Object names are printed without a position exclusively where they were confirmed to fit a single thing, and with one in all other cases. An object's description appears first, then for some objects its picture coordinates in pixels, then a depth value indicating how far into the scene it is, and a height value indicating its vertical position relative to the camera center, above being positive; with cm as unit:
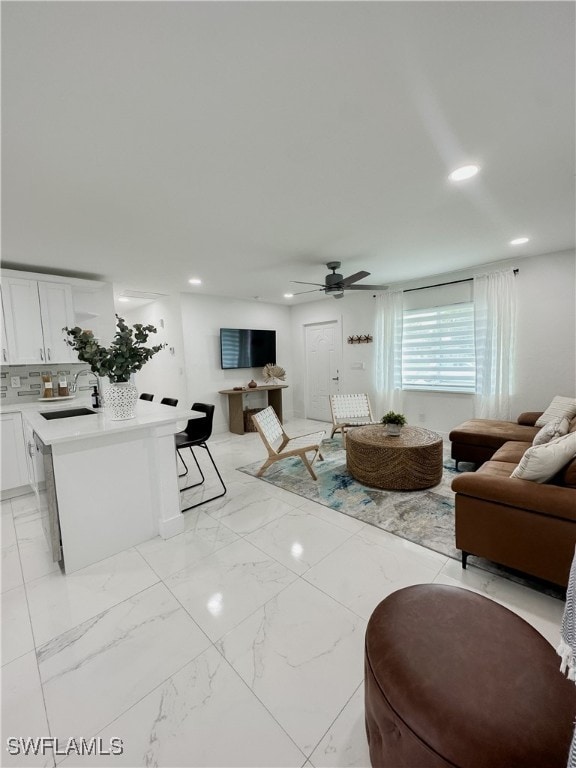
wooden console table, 567 -85
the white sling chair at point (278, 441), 329 -100
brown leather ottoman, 73 -92
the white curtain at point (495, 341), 414 +10
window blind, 463 +3
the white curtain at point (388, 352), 523 +2
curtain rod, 446 +101
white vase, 234 -26
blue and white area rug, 220 -139
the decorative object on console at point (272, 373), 633 -31
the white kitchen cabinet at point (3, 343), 339 +29
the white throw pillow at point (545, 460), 176 -65
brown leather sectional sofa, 163 -98
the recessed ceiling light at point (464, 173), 197 +115
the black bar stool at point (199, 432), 310 -72
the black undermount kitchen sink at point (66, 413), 311 -48
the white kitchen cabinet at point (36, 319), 345 +56
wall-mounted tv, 576 +21
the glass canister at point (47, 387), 383 -25
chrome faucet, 405 -27
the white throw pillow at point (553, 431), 249 -69
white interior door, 634 -20
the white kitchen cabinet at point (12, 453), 321 -88
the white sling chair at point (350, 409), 480 -86
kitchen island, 204 -83
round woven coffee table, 303 -109
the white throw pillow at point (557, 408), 320 -67
